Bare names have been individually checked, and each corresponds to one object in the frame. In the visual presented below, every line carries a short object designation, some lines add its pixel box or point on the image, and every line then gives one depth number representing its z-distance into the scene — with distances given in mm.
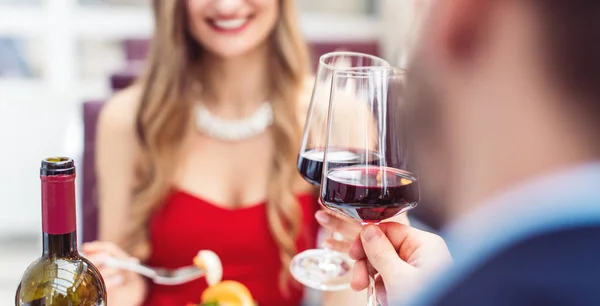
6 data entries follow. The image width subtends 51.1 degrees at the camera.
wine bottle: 782
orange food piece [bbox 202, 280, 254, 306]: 983
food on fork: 1070
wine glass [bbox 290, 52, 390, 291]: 957
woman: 1479
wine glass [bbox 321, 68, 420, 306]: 747
